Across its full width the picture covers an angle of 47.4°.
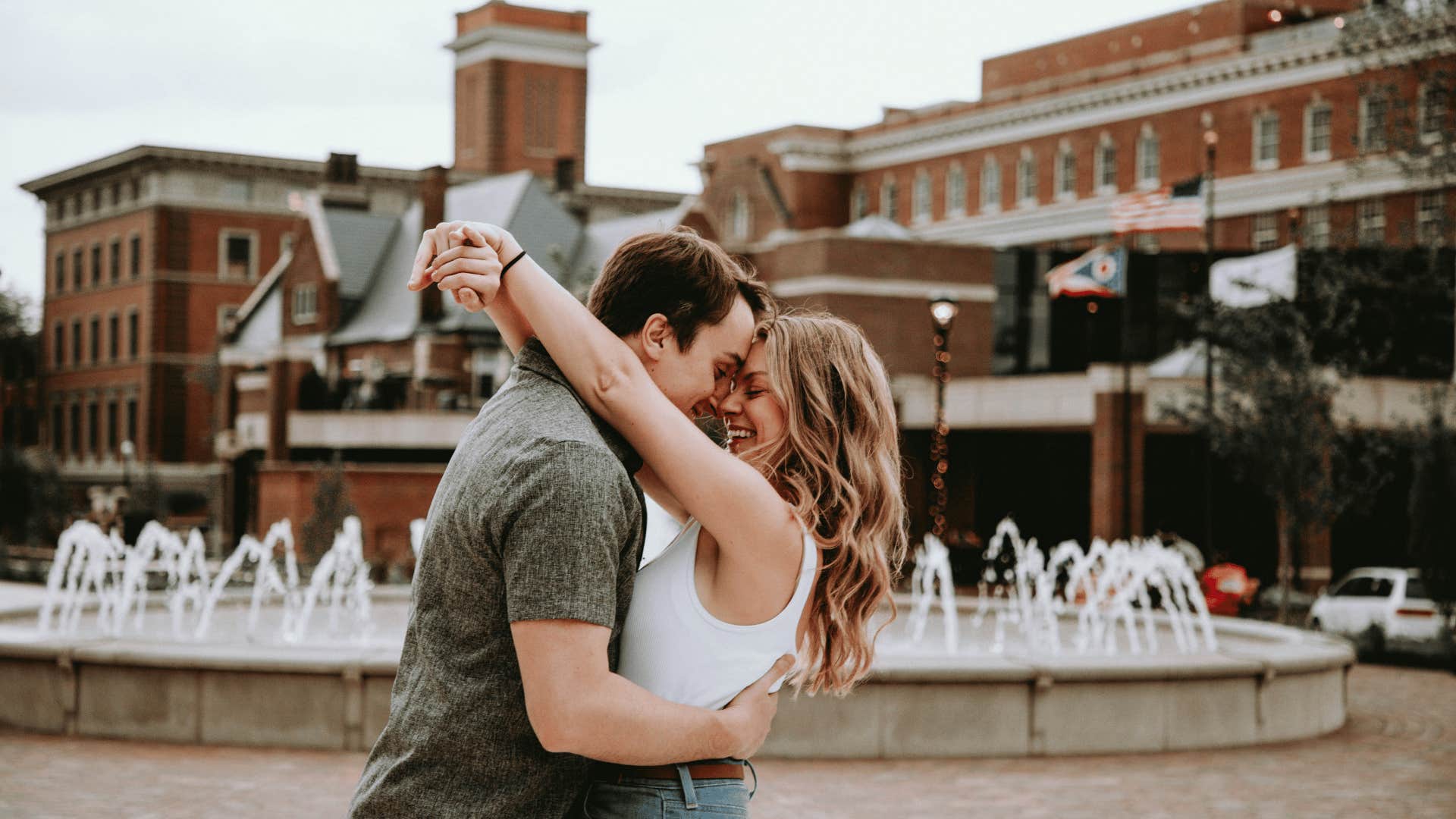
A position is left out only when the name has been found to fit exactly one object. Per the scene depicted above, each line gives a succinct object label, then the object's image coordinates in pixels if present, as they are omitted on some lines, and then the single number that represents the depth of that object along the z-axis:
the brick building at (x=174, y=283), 72.62
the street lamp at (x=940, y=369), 26.50
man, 2.81
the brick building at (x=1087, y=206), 38.53
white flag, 33.12
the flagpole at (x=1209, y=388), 31.33
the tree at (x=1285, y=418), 28.22
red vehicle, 28.17
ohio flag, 37.06
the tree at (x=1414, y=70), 30.53
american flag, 33.94
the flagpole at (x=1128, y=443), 37.12
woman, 3.06
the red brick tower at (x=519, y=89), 86.31
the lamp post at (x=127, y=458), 63.91
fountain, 12.02
